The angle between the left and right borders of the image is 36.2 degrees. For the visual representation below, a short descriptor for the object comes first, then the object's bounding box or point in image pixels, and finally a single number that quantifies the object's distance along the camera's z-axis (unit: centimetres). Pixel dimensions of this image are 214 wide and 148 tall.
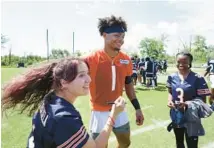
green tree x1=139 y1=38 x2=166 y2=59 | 7475
